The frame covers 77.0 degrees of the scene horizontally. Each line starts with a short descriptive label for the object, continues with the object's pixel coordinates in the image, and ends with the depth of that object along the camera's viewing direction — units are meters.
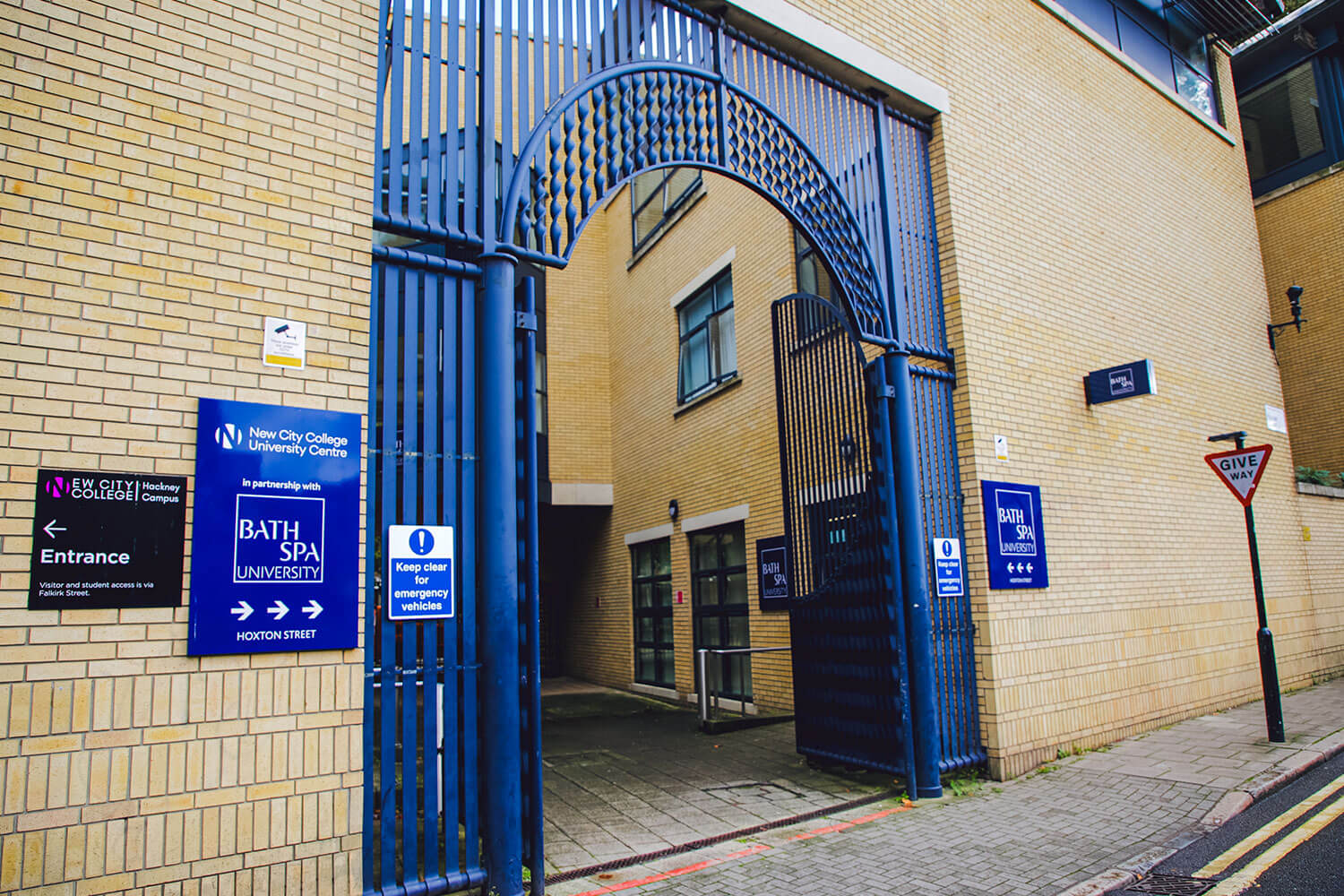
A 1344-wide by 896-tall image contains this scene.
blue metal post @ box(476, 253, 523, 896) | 4.60
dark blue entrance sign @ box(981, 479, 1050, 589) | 7.53
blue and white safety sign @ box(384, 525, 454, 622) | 4.48
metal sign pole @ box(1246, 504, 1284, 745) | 8.01
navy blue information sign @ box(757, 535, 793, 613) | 11.05
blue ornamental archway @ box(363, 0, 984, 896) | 4.52
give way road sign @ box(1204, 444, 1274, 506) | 8.55
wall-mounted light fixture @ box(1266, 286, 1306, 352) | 12.35
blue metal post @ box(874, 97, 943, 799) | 6.85
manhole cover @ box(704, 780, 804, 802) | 6.95
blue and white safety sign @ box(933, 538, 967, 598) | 7.29
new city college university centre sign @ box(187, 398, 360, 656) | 3.98
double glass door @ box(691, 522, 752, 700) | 12.52
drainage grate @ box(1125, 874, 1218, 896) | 4.61
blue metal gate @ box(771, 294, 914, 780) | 7.17
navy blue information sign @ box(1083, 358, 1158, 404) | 8.38
